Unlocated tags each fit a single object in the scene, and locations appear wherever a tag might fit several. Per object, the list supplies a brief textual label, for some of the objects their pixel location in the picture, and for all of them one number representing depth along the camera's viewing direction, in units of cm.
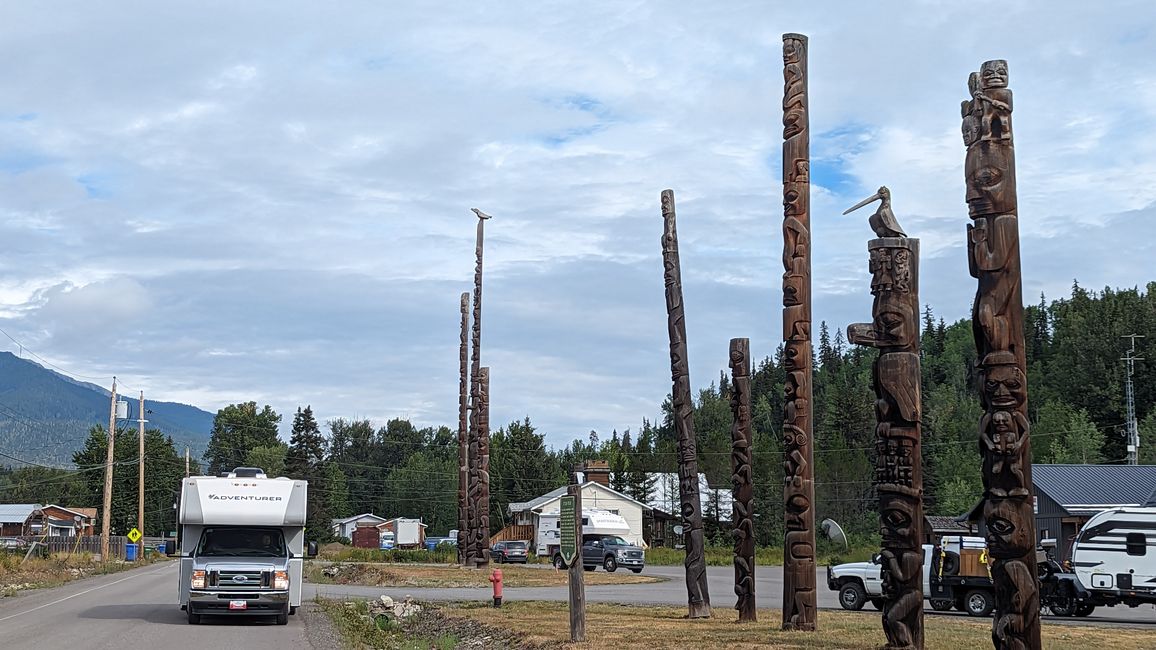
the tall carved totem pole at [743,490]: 2088
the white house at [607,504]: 8356
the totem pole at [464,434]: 4884
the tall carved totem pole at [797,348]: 1830
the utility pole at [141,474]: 7688
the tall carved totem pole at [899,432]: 1546
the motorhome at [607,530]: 5706
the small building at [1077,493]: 5172
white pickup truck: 2752
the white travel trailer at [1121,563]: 2752
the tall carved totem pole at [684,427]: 2209
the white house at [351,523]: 12550
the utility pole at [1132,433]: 6469
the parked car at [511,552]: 6619
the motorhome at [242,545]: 2373
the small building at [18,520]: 10494
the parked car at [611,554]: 5703
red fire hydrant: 2633
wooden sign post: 1775
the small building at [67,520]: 11569
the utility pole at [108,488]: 6088
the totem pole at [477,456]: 4503
